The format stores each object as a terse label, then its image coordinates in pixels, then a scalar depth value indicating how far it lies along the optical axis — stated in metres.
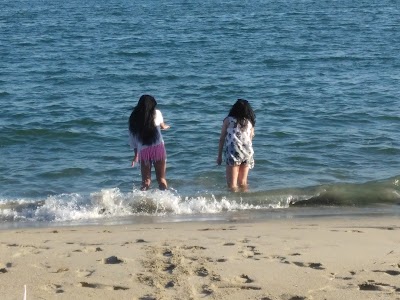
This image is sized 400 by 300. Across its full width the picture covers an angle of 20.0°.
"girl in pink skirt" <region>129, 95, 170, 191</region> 12.63
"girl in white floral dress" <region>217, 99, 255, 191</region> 12.88
